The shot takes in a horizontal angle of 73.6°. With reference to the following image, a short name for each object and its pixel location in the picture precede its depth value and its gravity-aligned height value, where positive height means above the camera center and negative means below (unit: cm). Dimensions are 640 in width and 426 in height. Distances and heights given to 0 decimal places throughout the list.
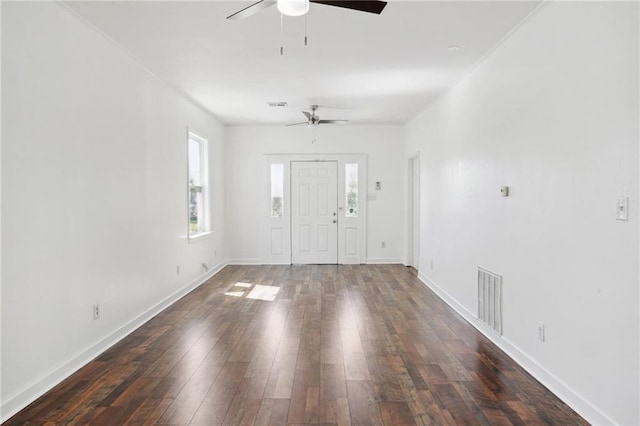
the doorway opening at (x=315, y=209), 815 -18
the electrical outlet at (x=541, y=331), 299 -93
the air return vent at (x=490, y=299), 371 -91
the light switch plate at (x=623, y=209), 217 -6
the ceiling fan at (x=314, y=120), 629 +121
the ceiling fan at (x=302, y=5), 220 +102
